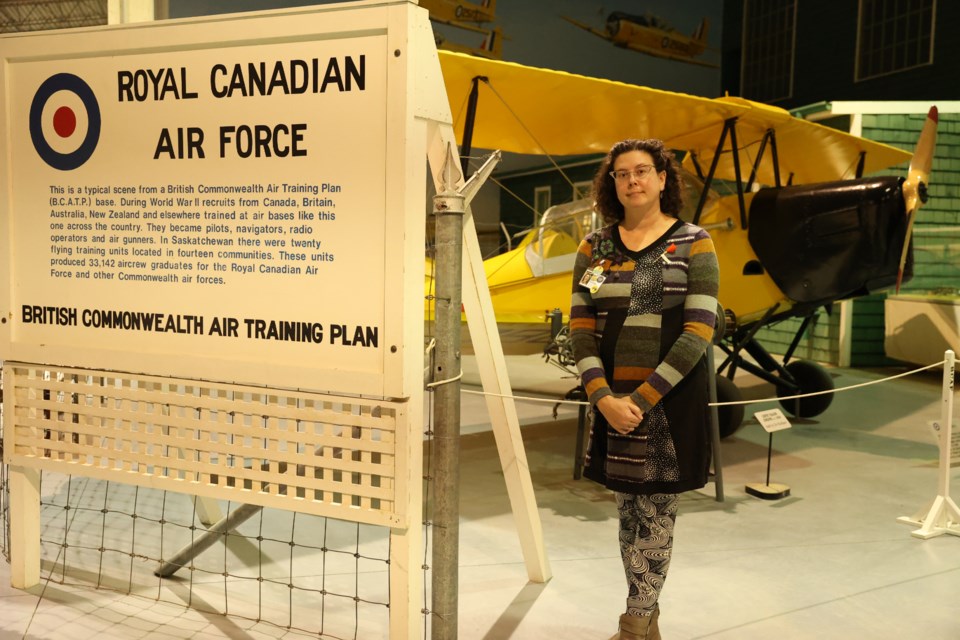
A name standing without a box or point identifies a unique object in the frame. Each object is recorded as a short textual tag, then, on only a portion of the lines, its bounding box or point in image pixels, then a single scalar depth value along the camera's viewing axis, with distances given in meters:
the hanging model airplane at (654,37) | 15.25
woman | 2.10
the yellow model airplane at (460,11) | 14.39
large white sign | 1.98
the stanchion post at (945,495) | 3.54
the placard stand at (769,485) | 3.97
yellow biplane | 4.72
